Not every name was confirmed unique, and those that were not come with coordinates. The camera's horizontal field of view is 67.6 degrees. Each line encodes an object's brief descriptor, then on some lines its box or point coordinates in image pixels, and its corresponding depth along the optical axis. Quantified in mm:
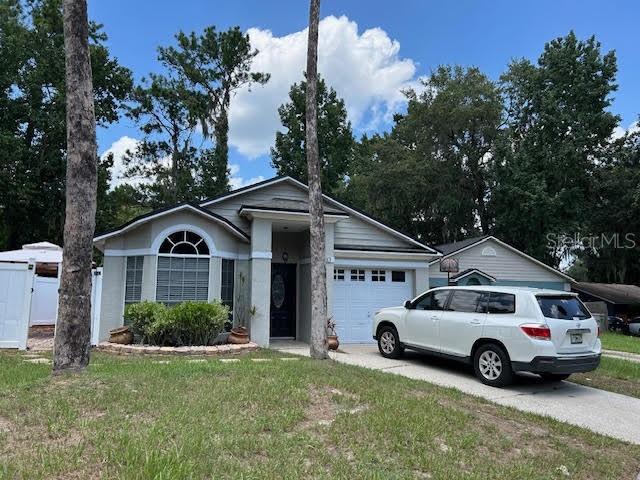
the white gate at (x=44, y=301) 16312
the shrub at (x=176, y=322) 11133
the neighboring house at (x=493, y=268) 20375
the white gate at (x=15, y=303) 10688
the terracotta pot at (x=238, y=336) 12062
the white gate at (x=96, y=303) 11602
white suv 8016
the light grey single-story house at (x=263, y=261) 12422
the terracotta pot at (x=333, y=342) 12172
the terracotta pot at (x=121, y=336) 11367
